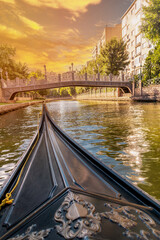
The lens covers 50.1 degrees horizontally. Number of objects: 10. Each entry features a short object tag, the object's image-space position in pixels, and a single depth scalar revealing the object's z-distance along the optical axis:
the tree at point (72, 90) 70.31
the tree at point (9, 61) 34.65
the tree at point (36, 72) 50.56
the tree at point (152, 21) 15.80
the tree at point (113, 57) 32.19
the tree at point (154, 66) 20.29
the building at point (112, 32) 58.54
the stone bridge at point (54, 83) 25.02
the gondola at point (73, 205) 0.97
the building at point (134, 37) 36.00
